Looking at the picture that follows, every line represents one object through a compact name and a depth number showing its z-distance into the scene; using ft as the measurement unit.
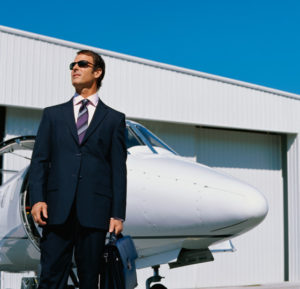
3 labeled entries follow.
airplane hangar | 38.40
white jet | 17.44
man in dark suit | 10.58
